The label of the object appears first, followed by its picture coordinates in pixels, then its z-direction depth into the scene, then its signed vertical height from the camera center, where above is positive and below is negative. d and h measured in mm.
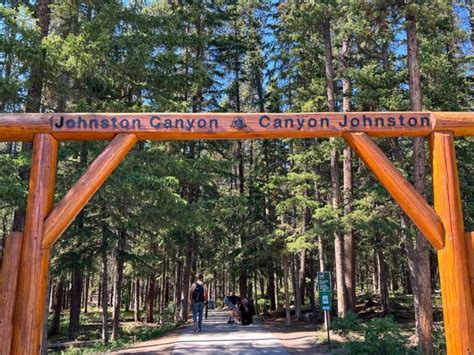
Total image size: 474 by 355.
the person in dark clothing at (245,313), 17688 -1699
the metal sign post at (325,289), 11156 -457
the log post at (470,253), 5082 +204
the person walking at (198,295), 13516 -731
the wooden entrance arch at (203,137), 4840 +1184
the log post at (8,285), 4691 -143
